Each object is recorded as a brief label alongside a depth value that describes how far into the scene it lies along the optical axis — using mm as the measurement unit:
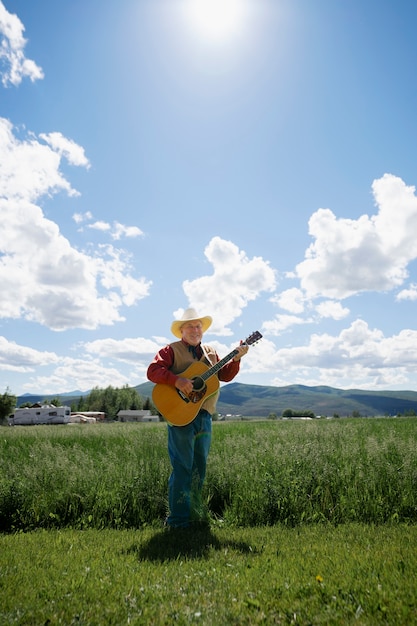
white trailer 82500
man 5586
